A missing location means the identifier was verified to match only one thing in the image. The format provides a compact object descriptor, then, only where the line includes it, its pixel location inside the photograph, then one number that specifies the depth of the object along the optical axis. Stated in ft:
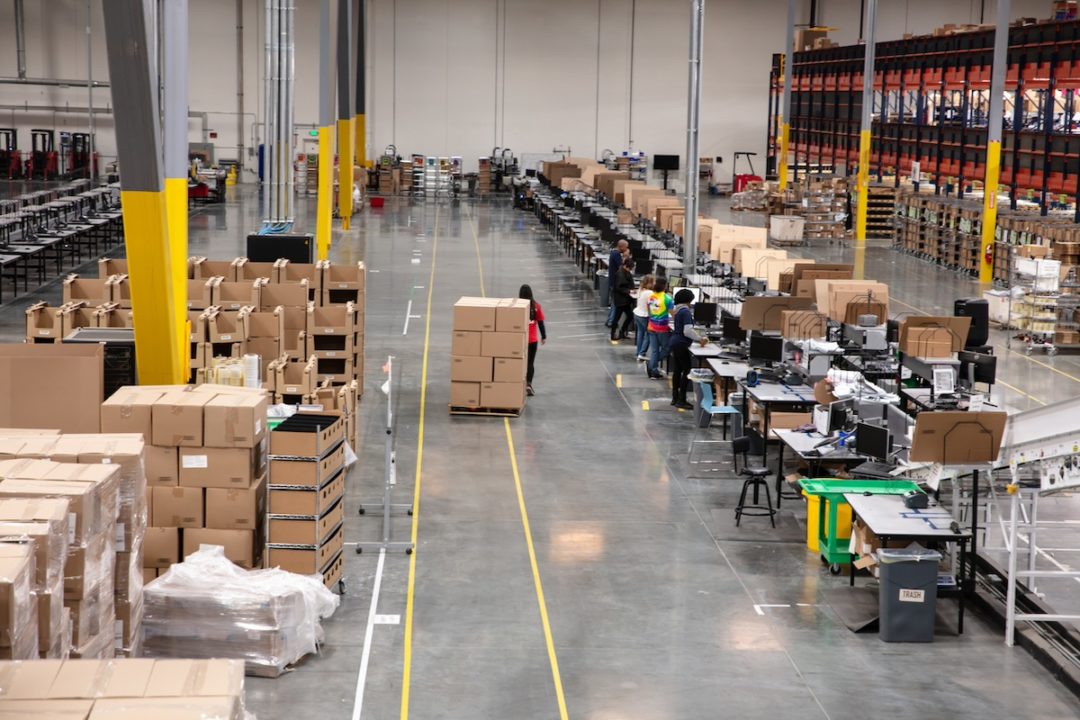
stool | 39.83
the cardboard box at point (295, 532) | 31.94
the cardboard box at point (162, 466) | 30.96
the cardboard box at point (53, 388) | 33.63
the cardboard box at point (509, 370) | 51.93
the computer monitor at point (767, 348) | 49.37
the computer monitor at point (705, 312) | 57.82
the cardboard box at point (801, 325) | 52.75
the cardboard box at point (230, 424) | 30.66
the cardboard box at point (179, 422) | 30.71
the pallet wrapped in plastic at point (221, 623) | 28.35
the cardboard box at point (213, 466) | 30.86
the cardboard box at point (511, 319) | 51.65
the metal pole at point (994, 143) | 86.12
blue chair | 46.39
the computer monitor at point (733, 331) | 53.78
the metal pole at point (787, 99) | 140.46
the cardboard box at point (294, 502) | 31.96
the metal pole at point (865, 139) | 111.65
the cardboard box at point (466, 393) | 52.31
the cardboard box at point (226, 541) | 30.96
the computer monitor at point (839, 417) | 40.09
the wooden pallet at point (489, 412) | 52.65
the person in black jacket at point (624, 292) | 67.72
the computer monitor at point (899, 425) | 37.96
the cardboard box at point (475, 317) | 51.55
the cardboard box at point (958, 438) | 32.81
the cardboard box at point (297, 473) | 32.07
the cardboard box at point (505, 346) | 51.67
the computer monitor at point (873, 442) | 36.44
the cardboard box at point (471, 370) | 51.96
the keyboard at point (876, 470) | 38.75
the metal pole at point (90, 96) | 126.00
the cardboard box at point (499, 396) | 52.31
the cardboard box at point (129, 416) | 30.81
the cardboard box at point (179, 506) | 30.91
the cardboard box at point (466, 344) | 51.75
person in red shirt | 54.39
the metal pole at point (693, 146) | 77.00
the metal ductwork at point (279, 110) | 80.28
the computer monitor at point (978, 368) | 48.88
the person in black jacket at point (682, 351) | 53.78
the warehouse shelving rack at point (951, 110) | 90.43
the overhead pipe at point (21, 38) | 148.56
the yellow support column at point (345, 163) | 115.14
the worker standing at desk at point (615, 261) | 70.69
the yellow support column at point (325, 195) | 90.02
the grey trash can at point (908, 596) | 31.09
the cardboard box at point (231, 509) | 30.94
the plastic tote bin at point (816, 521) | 35.63
